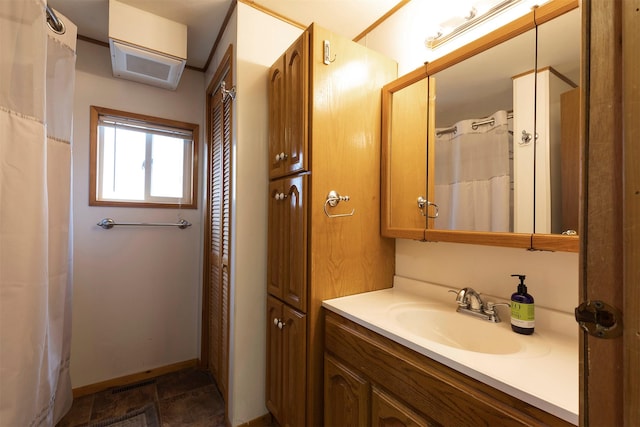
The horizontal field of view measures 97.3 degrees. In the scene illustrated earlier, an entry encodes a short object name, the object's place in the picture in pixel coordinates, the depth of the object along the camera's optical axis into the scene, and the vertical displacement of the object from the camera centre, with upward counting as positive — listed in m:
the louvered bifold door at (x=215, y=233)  1.87 -0.15
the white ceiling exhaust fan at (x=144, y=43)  1.58 +0.99
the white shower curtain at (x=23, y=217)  0.85 -0.02
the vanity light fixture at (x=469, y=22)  1.08 +0.80
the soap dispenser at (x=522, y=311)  0.93 -0.32
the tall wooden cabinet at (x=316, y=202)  1.24 +0.06
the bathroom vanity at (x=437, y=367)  0.64 -0.43
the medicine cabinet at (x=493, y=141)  0.88 +0.29
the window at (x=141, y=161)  1.96 +0.38
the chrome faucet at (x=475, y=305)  1.05 -0.35
